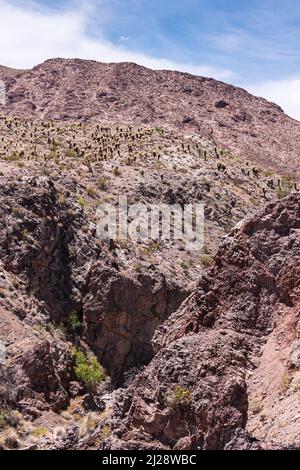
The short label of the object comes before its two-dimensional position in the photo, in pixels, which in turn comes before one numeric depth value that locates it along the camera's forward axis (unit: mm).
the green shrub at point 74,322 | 39844
